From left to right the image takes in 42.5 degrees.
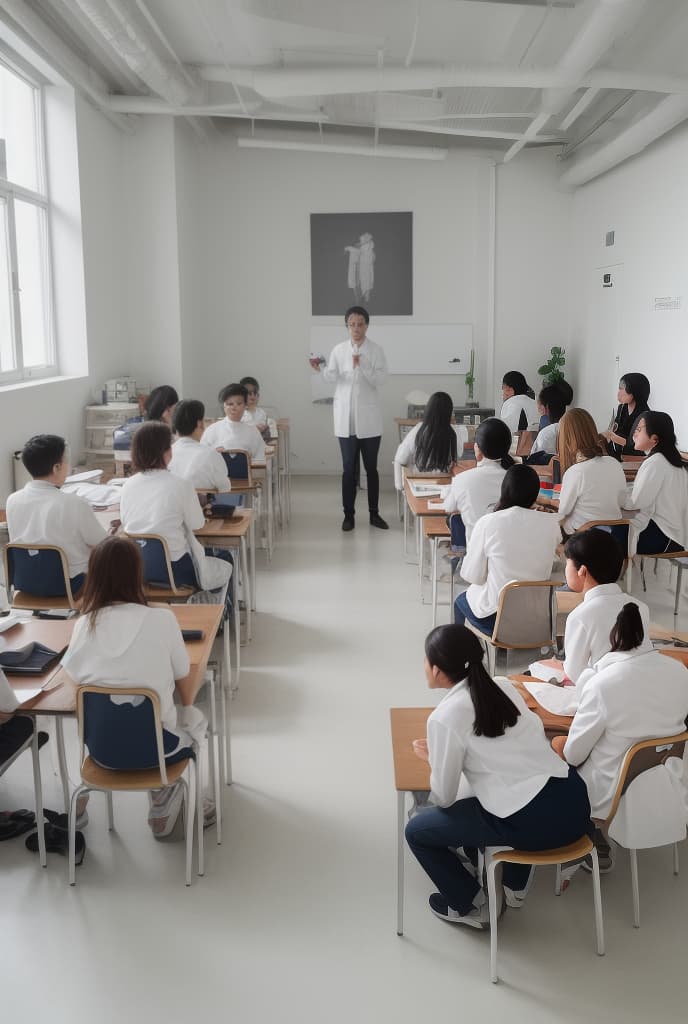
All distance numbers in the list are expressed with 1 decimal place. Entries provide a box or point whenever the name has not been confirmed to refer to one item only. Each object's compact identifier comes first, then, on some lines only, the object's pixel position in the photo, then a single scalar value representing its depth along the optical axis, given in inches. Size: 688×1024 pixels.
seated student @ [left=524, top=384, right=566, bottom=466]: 265.6
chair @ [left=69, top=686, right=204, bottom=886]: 101.8
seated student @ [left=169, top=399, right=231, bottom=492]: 200.7
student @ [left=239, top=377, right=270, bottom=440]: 314.7
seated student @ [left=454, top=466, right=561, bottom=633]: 152.2
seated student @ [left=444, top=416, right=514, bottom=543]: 187.6
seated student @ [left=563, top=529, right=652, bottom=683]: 113.3
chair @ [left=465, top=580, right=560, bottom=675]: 150.3
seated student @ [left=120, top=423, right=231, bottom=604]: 164.9
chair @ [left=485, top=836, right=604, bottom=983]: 93.5
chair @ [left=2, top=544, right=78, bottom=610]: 156.9
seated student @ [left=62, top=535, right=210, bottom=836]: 103.0
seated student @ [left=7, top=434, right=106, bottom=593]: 157.6
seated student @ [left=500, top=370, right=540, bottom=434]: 305.0
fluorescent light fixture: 362.9
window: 265.0
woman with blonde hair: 196.7
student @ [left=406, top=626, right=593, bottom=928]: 92.0
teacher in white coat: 300.8
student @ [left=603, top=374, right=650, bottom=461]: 267.6
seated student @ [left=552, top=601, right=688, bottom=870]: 95.7
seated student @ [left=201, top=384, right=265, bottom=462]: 254.1
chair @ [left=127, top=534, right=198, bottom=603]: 164.4
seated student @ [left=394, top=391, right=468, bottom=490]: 247.0
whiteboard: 410.6
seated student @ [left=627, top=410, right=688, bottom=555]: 203.5
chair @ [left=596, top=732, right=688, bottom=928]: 96.2
